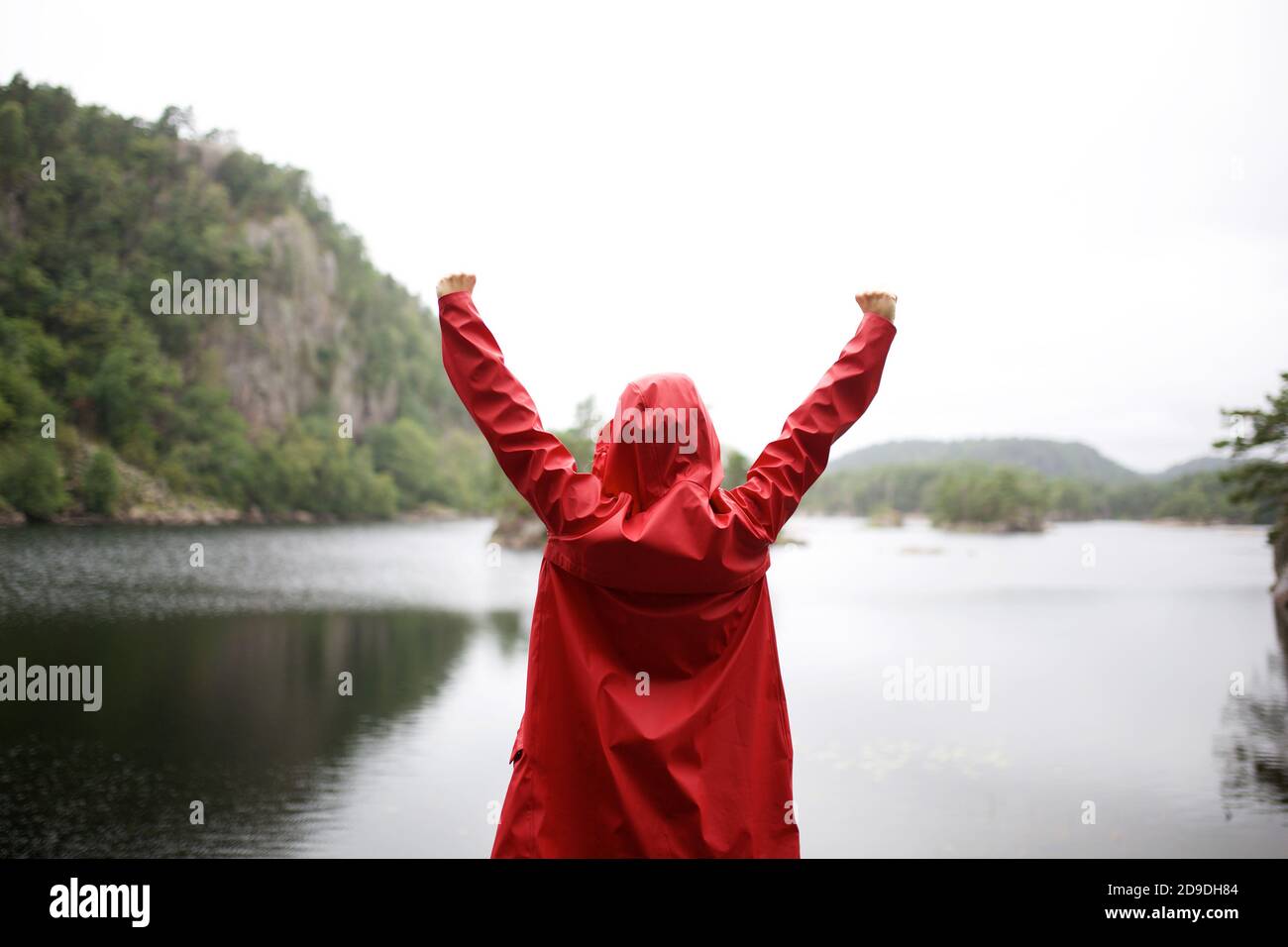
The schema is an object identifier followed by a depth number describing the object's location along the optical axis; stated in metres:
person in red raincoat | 1.73
